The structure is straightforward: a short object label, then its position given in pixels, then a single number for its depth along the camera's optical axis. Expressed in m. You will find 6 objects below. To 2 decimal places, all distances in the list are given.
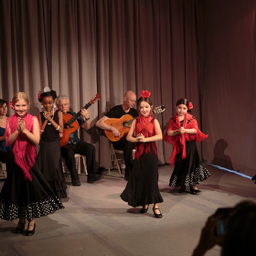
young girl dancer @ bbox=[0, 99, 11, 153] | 4.33
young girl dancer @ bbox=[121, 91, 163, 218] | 3.23
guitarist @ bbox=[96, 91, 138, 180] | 4.94
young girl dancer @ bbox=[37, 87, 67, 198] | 3.66
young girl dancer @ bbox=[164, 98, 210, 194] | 4.05
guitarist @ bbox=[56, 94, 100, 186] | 4.60
